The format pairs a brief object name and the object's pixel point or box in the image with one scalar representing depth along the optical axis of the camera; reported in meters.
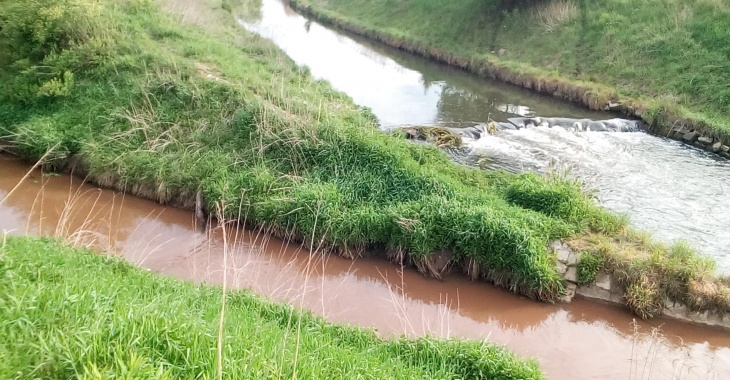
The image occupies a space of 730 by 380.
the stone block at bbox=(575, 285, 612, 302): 8.36
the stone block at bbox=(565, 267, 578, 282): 8.45
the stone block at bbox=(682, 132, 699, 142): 15.56
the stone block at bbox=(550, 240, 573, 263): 8.47
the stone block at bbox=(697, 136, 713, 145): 15.18
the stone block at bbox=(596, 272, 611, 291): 8.36
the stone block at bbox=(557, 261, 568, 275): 8.42
